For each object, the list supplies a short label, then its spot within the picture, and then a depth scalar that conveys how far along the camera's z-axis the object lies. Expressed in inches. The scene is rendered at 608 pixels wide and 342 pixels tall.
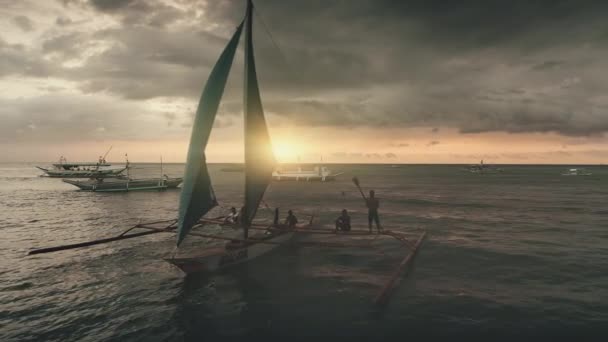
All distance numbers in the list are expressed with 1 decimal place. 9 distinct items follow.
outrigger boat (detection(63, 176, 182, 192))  2923.0
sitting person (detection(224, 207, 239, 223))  921.1
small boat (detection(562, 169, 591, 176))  6555.1
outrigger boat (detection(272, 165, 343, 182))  4180.6
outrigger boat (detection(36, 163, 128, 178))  4594.0
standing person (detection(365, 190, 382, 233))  858.8
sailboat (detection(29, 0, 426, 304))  609.9
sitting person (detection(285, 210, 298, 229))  919.0
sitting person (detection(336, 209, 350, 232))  836.0
